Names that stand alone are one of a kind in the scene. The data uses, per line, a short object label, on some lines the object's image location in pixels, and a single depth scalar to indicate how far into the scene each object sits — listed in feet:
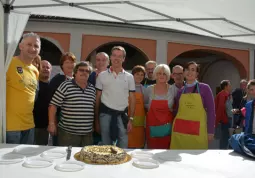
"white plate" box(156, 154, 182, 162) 6.08
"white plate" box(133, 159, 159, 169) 5.28
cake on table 5.44
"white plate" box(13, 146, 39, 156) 6.10
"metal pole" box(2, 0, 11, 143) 7.47
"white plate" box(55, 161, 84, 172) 4.92
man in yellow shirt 7.67
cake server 5.79
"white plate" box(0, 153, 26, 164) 5.23
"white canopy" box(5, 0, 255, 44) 9.21
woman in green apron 8.45
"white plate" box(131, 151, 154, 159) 6.17
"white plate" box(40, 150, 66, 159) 5.81
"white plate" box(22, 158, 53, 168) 5.07
